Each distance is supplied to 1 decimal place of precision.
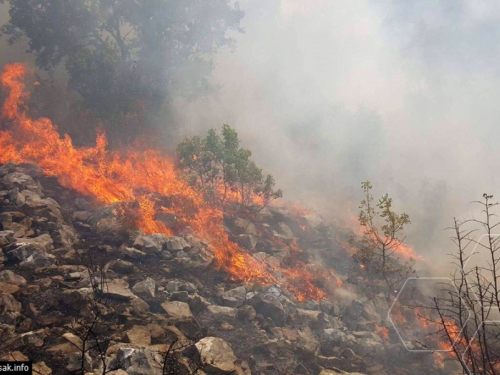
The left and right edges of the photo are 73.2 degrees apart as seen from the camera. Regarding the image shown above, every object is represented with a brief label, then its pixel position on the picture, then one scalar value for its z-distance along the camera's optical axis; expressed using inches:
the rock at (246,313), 537.3
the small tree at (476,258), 630.9
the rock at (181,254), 656.4
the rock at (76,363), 336.8
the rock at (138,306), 475.5
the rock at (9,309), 390.3
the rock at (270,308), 560.5
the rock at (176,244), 666.6
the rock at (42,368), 327.3
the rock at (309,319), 569.5
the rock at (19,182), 700.7
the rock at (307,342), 482.5
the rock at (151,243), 642.2
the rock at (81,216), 694.5
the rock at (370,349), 534.9
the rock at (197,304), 530.3
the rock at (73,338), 375.6
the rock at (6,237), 532.3
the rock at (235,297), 569.6
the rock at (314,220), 1040.4
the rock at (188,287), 570.2
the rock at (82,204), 737.0
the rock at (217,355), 391.9
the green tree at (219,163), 897.5
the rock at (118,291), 485.4
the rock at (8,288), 440.9
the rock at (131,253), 614.2
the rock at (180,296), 537.0
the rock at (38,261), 512.7
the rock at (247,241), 809.4
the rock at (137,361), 347.0
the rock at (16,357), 333.4
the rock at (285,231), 929.5
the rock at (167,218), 776.3
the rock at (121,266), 568.4
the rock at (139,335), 399.8
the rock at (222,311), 529.2
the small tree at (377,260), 614.5
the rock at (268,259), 765.3
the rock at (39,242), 537.0
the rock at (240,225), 868.0
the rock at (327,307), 637.9
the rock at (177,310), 486.0
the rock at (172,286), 557.3
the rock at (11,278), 460.1
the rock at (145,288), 521.0
